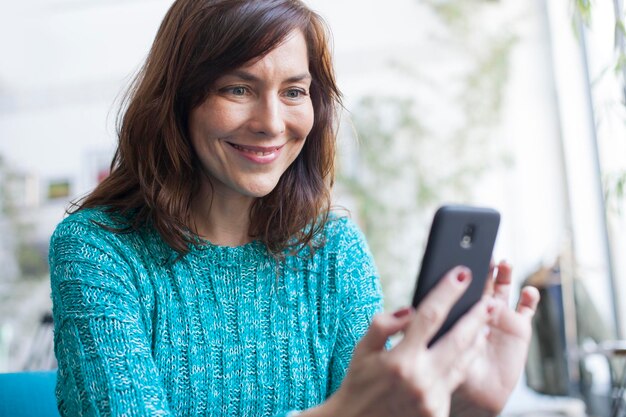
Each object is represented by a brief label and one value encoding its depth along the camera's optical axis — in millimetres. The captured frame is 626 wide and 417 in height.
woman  1124
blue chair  1280
